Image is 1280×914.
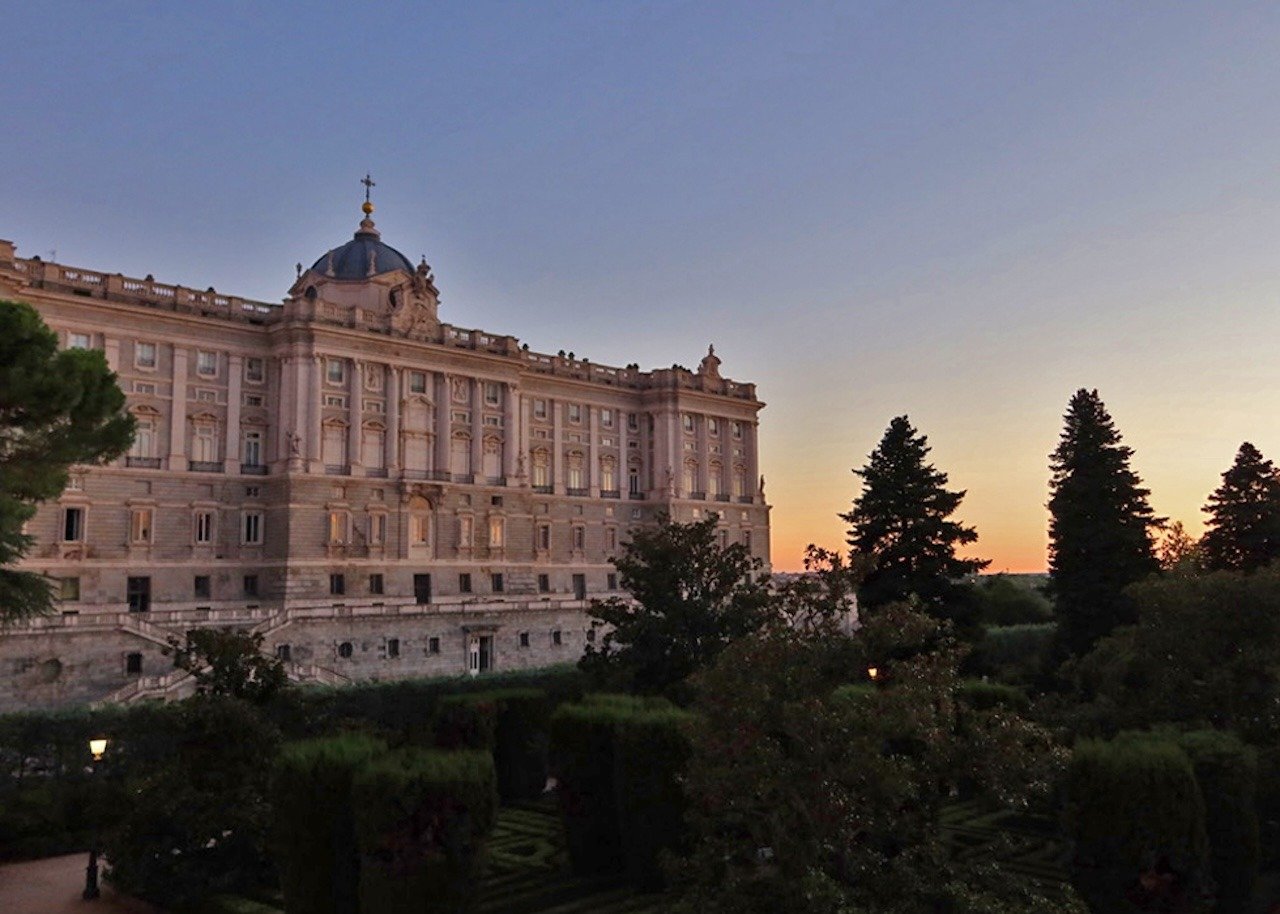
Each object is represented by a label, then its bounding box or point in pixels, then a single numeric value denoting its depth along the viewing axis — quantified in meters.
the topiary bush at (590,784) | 20.39
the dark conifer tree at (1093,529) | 44.06
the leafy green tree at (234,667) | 20.45
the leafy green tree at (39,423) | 23.89
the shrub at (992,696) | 27.52
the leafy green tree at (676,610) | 28.94
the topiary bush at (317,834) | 16.09
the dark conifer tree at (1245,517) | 46.47
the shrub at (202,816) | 18.41
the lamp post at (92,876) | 19.66
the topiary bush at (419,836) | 14.69
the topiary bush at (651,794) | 18.95
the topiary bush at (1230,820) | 17.47
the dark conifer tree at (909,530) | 42.31
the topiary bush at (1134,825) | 15.67
